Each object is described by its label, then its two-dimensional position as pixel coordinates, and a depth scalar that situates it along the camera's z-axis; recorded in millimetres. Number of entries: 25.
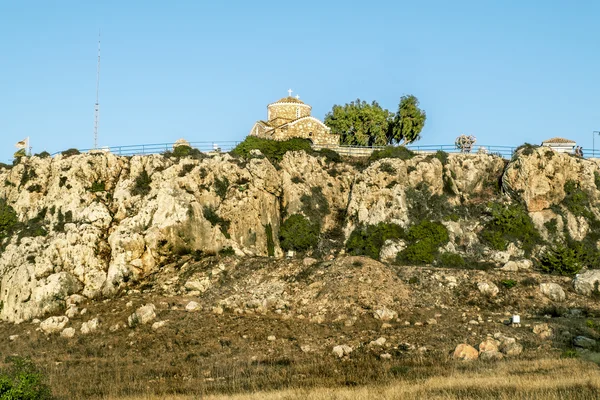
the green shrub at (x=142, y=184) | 55375
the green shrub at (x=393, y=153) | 63641
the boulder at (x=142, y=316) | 41219
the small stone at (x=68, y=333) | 41619
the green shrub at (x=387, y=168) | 60312
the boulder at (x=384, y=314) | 39981
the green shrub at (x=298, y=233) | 57656
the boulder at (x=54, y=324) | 42812
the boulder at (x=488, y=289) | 43375
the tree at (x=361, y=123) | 77062
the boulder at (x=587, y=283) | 44062
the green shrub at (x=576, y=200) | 59562
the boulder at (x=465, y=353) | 32812
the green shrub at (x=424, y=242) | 53531
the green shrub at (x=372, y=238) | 55406
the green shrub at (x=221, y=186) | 57156
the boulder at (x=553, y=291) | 43156
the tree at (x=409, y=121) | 75000
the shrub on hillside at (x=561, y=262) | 52531
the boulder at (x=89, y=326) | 41844
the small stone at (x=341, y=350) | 34281
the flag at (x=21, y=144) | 69438
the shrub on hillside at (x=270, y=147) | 63219
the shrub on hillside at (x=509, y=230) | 56312
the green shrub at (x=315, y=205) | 60250
